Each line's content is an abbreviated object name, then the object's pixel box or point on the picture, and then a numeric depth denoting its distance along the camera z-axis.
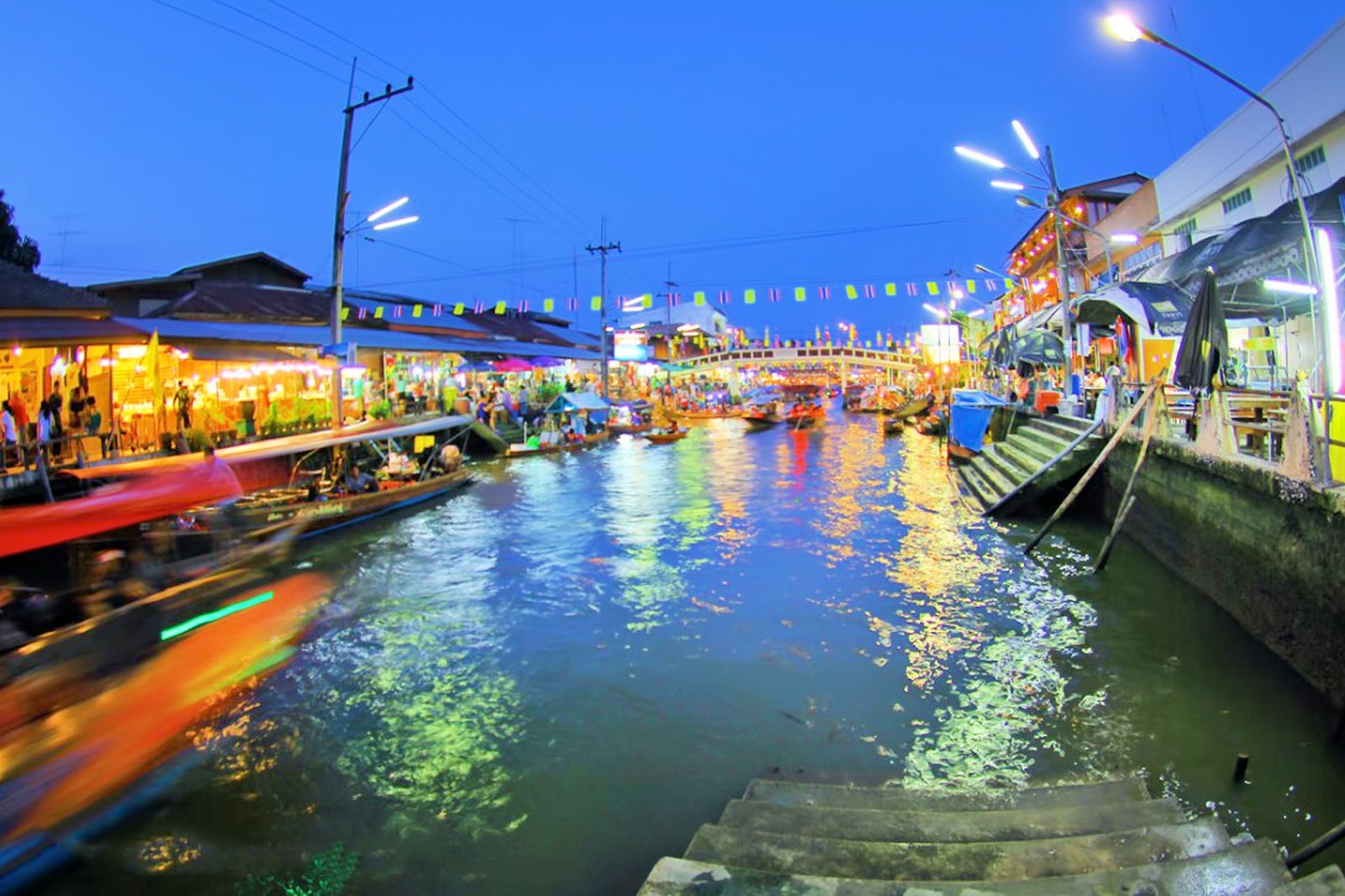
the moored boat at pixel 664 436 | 36.66
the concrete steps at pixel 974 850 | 3.22
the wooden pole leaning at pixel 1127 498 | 11.15
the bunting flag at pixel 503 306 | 27.95
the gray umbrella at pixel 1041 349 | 26.09
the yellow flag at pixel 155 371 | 15.38
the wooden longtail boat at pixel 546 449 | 31.45
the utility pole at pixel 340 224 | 18.77
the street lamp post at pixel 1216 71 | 8.83
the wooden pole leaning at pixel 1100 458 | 12.34
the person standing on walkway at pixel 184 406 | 19.25
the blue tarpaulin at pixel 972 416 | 26.27
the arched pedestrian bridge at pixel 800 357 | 72.12
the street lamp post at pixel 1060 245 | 19.64
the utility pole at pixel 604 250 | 42.25
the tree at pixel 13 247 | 24.30
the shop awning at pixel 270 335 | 17.09
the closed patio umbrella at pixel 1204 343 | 10.25
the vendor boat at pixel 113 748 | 5.10
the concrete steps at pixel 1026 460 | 15.83
